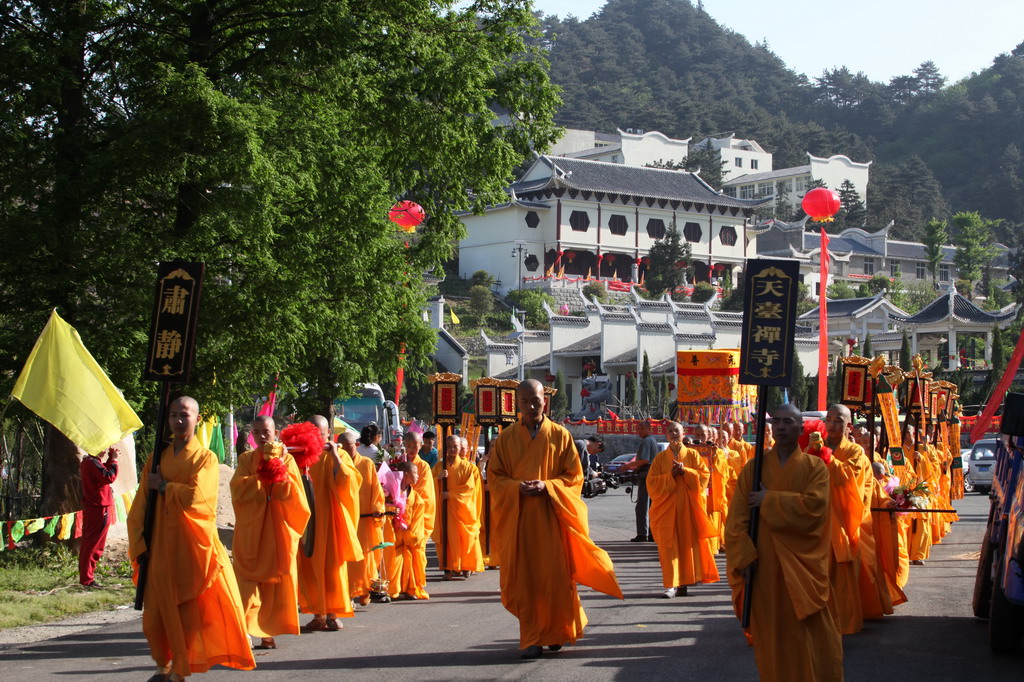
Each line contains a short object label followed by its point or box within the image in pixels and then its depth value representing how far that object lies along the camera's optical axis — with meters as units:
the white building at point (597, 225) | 63.91
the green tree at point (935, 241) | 67.88
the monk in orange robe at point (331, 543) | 8.83
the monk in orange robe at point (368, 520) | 9.75
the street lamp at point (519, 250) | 63.34
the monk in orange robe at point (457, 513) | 11.95
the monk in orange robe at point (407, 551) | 10.49
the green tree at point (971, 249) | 68.25
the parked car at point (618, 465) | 28.42
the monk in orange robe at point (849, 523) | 8.22
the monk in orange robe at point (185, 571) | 6.65
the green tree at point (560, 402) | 42.88
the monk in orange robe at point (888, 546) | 9.55
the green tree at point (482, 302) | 57.94
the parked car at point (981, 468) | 27.38
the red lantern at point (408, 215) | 16.36
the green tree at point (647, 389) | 41.16
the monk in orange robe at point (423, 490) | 10.70
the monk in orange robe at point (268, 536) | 8.11
